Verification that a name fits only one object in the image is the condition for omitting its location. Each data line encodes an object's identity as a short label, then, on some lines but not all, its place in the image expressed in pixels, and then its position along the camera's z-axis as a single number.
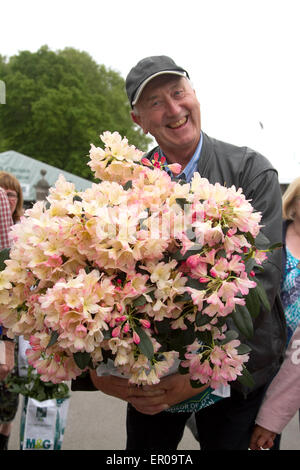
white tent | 17.28
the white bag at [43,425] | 3.01
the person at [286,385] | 1.92
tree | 22.23
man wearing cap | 1.71
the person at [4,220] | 2.55
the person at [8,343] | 2.20
